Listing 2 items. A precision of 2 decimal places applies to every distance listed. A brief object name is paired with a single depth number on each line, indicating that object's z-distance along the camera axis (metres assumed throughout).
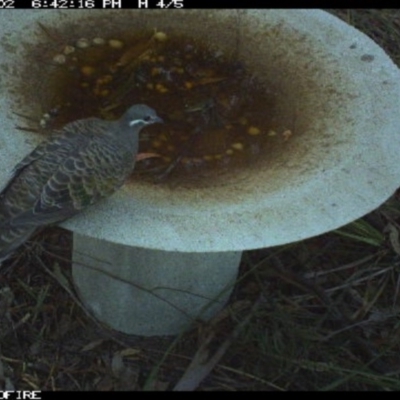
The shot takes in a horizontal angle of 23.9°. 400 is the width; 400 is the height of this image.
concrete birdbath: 2.01
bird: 2.02
